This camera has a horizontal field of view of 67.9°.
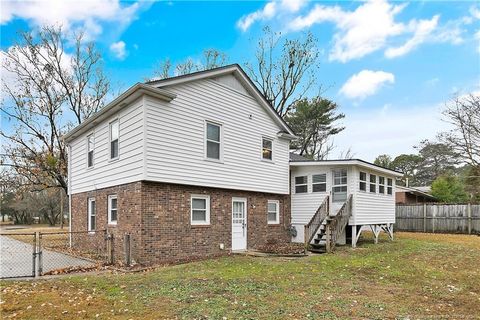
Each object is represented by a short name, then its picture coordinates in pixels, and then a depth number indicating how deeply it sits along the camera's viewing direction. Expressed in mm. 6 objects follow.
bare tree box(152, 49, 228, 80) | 32844
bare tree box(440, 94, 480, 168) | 28984
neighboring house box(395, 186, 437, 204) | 33212
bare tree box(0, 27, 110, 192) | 23938
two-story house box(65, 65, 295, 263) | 10977
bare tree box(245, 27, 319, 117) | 30562
